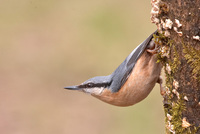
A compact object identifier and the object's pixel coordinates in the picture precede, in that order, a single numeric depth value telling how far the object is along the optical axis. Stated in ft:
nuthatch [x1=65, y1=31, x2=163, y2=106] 25.35
